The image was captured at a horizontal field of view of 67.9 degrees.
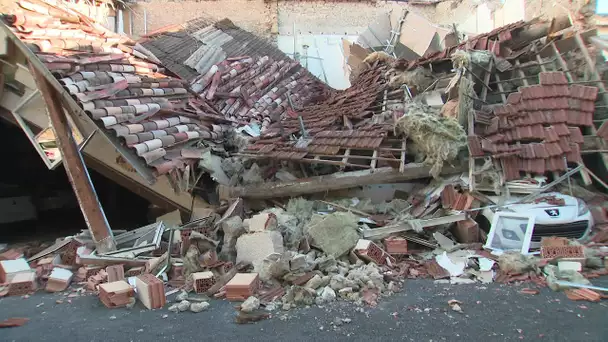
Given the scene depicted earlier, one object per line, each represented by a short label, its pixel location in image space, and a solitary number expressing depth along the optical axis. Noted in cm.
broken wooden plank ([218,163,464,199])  710
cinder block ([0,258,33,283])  590
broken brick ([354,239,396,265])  591
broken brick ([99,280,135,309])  503
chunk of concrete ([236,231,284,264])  593
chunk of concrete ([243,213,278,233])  622
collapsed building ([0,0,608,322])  561
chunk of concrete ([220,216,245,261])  640
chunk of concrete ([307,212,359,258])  610
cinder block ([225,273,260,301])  511
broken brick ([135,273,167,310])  496
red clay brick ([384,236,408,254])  623
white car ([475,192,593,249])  610
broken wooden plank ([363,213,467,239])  646
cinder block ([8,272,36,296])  567
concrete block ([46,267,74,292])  577
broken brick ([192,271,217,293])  538
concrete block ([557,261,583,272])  521
